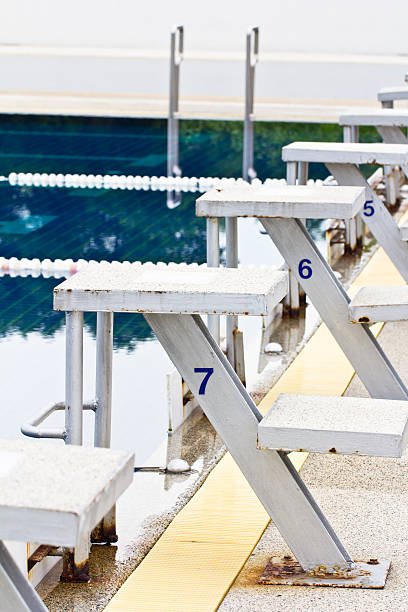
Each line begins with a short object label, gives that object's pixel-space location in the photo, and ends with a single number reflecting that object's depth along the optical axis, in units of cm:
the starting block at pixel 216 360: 487
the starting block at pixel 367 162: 800
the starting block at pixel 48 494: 295
